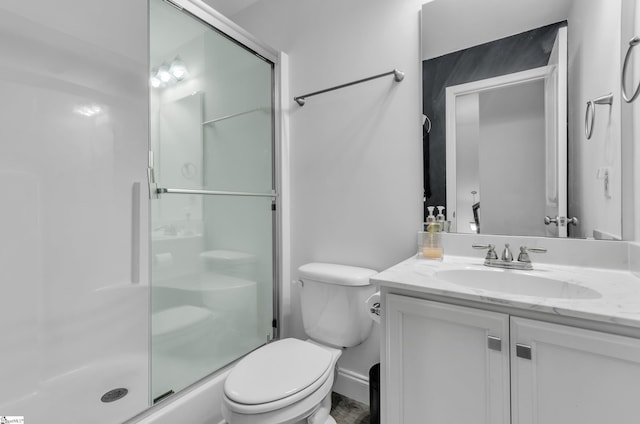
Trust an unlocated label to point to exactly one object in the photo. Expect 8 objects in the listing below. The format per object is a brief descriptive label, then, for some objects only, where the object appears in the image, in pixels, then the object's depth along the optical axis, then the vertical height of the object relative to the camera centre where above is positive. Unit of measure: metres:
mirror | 1.05 +0.39
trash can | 1.29 -0.83
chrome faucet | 1.09 -0.19
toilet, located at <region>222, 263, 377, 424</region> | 1.00 -0.63
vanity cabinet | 0.66 -0.42
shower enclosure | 1.19 +0.04
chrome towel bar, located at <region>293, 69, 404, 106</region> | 1.42 +0.68
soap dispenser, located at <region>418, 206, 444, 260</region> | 1.26 -0.14
